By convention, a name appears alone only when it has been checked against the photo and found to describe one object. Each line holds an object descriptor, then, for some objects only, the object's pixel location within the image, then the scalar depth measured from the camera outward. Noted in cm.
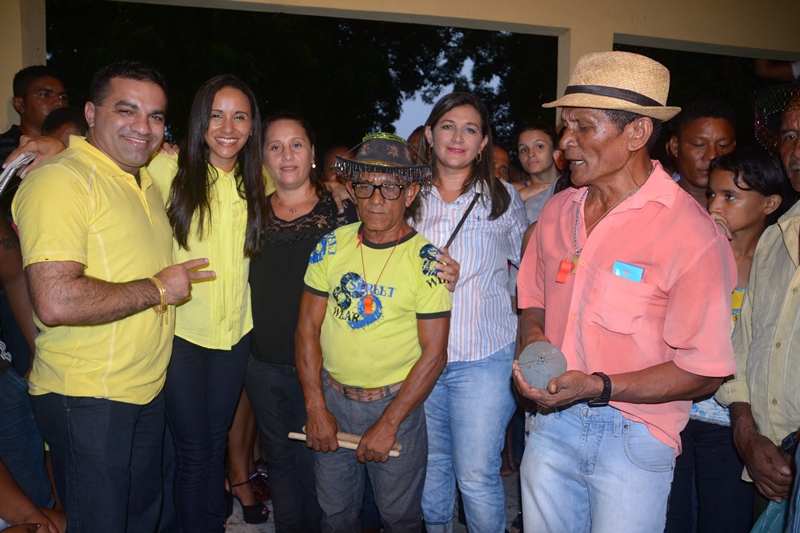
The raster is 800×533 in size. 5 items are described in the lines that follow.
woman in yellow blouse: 335
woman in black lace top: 354
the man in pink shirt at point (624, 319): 223
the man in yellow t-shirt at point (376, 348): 312
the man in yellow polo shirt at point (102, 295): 254
